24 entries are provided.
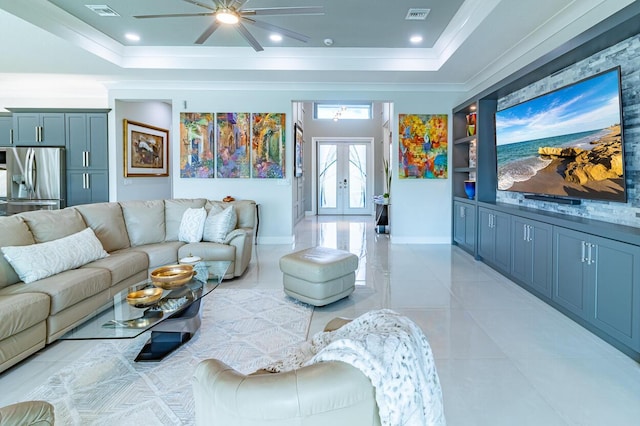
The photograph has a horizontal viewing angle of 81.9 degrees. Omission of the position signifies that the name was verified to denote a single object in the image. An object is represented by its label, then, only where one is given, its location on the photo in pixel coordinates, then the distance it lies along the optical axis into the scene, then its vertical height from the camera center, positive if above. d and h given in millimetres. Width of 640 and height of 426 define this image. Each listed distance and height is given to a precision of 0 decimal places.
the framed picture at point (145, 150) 7161 +1046
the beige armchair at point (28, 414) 1211 -727
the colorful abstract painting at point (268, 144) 6848 +1020
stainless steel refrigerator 6418 +371
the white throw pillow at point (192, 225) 4598 -327
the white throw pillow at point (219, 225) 4625 -335
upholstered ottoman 3514 -754
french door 11633 +649
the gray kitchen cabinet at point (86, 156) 6746 +801
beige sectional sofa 2457 -598
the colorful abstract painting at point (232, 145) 6836 +1006
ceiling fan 3223 +1685
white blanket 1046 -504
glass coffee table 2141 -748
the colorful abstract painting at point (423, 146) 6855 +970
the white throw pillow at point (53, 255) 2867 -466
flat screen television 3082 +560
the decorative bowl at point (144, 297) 2484 -673
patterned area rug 1987 -1122
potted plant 8219 +486
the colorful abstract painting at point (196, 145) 6828 +1008
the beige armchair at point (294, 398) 958 -530
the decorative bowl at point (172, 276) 2781 -596
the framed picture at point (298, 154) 8328 +1077
